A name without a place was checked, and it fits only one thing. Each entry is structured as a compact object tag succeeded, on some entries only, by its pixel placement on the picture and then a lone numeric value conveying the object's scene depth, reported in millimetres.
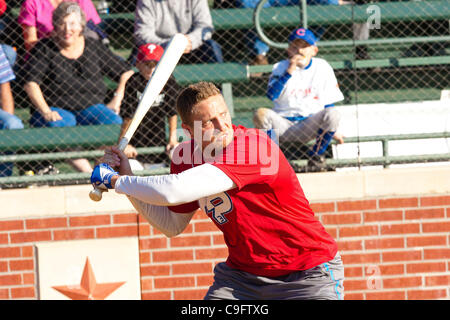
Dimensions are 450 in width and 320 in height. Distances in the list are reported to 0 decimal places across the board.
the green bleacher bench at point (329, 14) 12516
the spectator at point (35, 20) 11828
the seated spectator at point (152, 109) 11187
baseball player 5902
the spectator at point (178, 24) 11992
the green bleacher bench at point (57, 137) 11383
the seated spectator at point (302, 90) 11086
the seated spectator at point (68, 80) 11383
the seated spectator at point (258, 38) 12664
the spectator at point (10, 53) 11609
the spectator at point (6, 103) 11406
